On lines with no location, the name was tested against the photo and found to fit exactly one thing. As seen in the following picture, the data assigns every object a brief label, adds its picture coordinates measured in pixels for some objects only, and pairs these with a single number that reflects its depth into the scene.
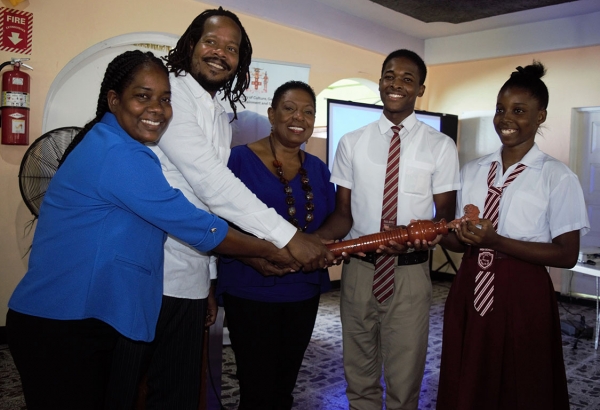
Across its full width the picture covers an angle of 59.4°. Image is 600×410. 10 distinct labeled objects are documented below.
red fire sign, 4.14
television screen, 6.03
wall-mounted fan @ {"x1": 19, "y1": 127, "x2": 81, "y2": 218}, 3.45
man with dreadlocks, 1.86
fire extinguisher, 4.12
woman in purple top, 2.12
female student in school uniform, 2.14
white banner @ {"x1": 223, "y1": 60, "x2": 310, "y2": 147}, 4.29
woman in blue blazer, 1.40
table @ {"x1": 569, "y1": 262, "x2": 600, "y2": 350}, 4.64
